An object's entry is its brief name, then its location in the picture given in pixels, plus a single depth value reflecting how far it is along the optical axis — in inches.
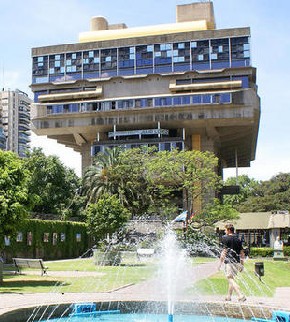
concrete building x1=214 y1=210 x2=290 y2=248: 2089.1
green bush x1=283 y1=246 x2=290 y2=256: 1643.7
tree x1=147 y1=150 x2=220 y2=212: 1942.7
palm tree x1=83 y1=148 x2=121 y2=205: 2207.2
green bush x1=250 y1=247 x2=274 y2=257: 1722.4
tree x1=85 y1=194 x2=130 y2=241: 1473.9
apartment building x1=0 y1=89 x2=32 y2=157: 6343.5
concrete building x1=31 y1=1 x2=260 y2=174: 2726.4
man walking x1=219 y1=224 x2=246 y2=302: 524.1
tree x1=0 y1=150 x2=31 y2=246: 718.5
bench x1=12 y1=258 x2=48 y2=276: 988.7
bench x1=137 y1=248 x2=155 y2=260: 1499.8
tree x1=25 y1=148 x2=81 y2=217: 2566.4
